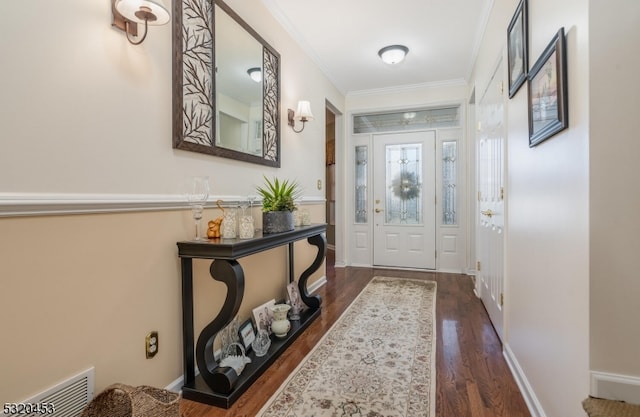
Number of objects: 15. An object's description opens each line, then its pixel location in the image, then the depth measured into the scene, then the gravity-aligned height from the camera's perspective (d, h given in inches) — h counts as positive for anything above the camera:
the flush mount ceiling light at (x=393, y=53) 133.6 +63.3
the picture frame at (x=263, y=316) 91.0 -32.4
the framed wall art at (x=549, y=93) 48.6 +18.9
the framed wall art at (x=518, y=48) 69.5 +36.7
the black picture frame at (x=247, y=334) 82.8 -34.0
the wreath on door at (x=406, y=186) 187.0 +10.7
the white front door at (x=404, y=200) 183.9 +2.4
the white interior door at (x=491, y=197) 94.5 +2.2
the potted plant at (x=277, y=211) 86.5 -1.7
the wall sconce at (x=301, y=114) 118.6 +33.7
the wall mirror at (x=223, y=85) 69.1 +30.8
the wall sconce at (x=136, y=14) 54.0 +32.8
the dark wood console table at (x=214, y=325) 65.6 -25.3
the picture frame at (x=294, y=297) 109.6 -31.8
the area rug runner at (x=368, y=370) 64.6 -40.3
